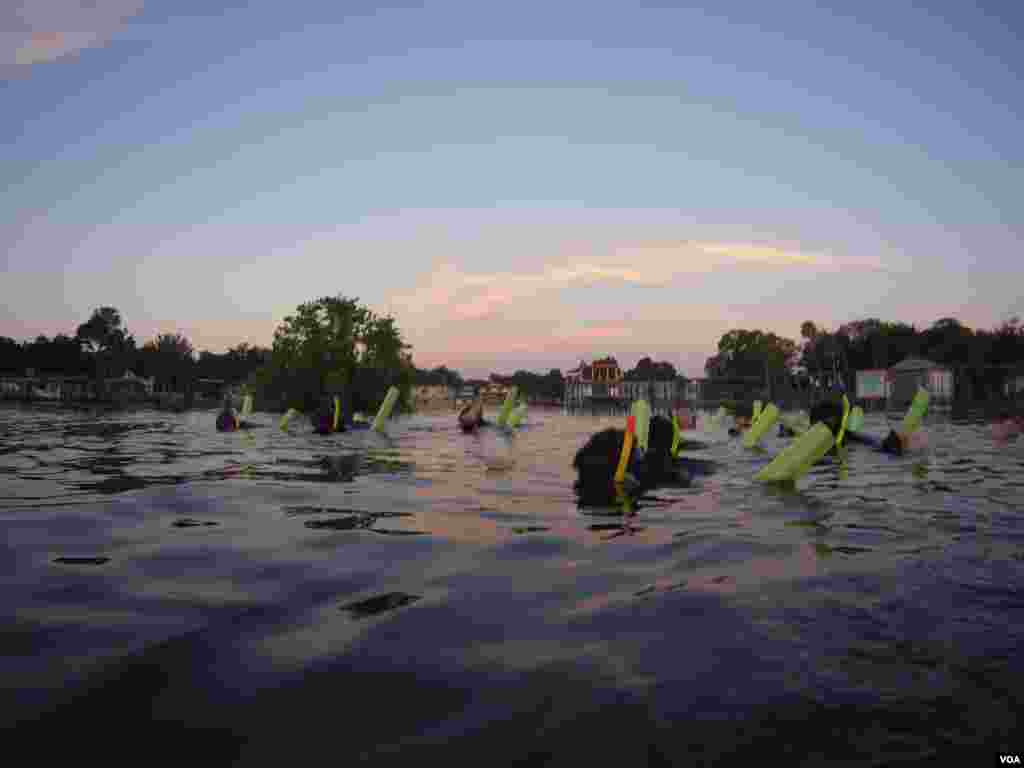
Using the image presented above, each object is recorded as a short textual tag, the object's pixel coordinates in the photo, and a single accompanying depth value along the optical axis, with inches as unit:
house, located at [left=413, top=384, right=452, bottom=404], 4817.9
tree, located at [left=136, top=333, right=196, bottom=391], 4261.8
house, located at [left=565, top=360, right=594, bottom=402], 3744.3
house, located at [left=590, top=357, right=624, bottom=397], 4224.9
